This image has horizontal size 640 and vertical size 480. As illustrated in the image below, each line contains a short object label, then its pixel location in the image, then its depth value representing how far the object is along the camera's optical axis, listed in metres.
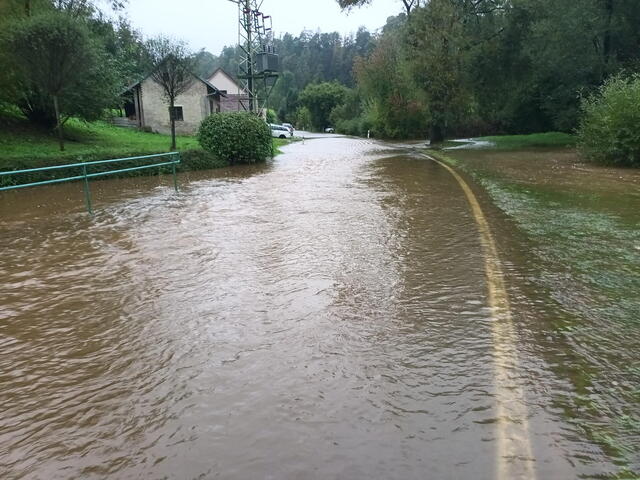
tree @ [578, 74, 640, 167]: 15.61
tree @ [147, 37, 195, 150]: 24.75
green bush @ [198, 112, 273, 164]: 20.66
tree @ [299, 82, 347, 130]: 81.19
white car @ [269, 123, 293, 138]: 47.12
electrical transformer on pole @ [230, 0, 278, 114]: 30.25
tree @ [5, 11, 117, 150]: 17.02
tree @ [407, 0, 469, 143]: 28.06
